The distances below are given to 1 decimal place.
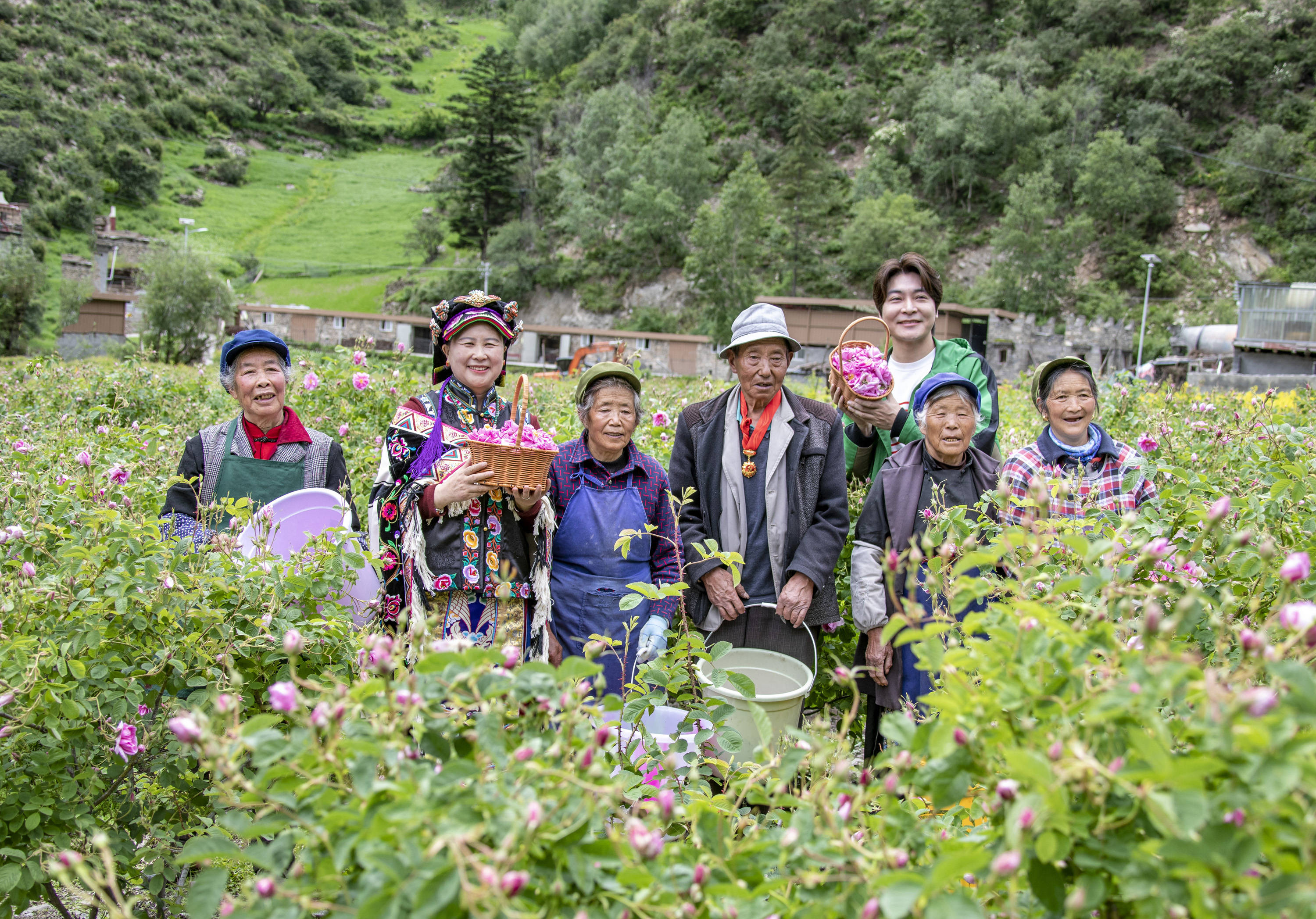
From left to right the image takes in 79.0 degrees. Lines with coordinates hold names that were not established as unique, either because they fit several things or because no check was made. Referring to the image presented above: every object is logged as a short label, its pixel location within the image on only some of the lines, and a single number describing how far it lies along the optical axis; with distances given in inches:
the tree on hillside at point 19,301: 1309.1
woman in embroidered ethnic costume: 111.3
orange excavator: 1040.2
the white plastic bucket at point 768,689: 99.7
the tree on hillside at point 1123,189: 1818.4
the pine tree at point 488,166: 2348.7
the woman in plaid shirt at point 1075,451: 118.9
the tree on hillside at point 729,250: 1803.6
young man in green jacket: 142.6
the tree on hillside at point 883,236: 1854.1
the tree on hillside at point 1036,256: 1718.8
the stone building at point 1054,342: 1603.1
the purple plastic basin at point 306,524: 110.7
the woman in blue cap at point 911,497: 121.6
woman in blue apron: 121.0
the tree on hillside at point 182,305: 1344.7
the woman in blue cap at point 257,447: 129.1
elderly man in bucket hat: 126.2
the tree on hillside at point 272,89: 3563.0
